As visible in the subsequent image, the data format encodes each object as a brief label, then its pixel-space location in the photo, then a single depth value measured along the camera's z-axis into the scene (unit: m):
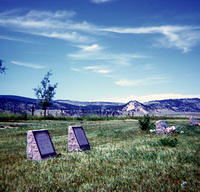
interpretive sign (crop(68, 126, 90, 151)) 9.18
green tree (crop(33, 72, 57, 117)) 51.91
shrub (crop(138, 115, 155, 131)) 18.16
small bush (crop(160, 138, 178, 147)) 9.15
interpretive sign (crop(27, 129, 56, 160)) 7.47
